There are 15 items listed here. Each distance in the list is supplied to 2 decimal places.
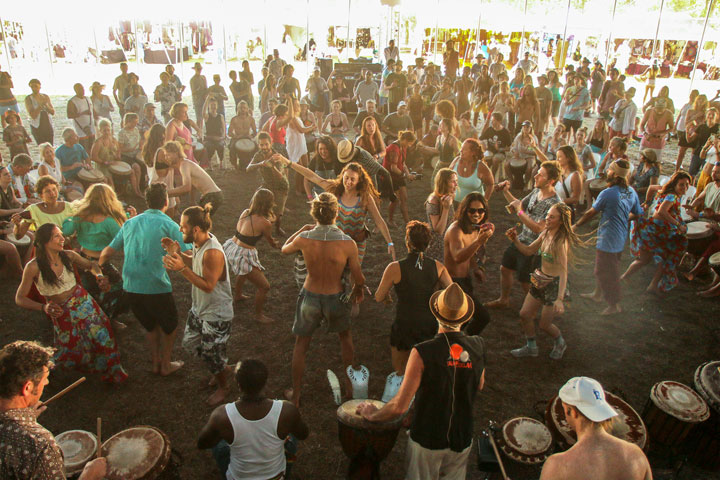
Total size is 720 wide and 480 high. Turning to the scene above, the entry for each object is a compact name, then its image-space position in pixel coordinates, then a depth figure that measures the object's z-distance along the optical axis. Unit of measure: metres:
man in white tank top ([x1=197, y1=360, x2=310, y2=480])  2.90
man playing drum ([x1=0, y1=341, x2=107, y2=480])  2.28
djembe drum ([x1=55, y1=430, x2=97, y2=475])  3.11
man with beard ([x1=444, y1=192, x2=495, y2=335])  4.61
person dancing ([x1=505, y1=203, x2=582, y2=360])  4.65
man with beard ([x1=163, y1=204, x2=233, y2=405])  4.04
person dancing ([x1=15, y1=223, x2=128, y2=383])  4.20
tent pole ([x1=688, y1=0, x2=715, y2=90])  16.39
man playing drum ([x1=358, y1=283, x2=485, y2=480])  2.82
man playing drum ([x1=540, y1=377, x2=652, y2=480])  2.38
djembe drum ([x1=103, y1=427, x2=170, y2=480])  2.99
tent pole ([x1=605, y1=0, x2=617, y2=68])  18.53
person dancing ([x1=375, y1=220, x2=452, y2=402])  3.90
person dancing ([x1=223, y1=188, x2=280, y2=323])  5.31
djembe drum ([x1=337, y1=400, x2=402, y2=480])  3.24
